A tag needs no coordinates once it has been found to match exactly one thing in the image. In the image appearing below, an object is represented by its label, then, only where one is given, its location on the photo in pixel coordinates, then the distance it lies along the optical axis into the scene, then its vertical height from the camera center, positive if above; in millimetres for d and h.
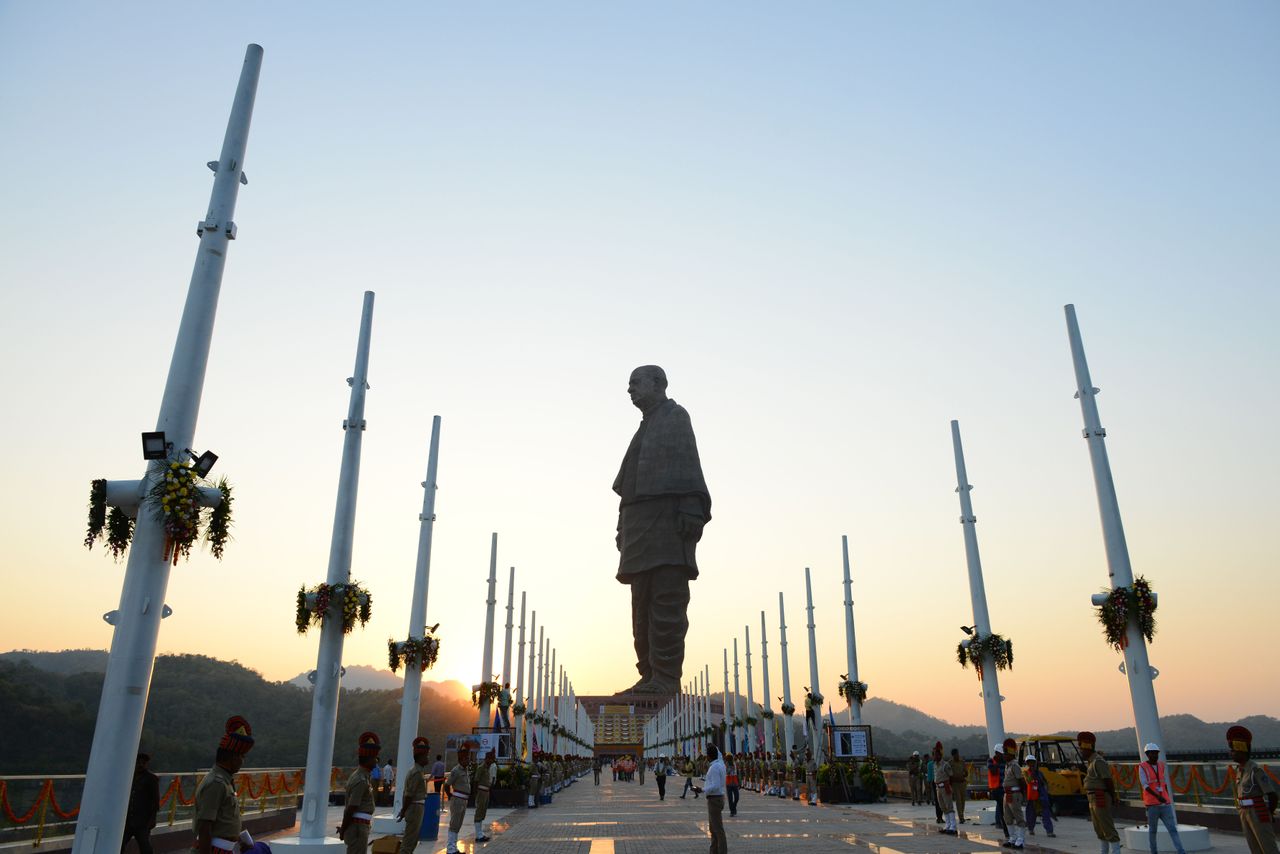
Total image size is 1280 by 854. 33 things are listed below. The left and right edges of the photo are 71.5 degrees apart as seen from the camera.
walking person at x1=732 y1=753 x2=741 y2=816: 27125 -955
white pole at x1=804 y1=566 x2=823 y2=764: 36969 +1874
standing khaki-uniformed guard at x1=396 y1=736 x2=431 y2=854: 12914 -663
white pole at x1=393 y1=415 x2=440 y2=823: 22219 +3274
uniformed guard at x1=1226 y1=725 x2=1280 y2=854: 10500 -507
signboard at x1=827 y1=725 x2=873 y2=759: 32250 +343
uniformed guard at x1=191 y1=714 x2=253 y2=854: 7305 -399
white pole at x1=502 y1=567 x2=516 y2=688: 37566 +5281
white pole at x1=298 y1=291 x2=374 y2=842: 15133 +2009
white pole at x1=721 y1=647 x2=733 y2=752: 59106 +1535
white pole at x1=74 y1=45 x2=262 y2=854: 9023 +1592
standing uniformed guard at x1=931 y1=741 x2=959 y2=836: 20152 -800
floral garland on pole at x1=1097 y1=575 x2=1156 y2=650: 17875 +2676
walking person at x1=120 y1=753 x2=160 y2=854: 12500 -749
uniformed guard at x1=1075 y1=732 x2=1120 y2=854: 13734 -687
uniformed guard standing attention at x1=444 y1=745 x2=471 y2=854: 16531 -672
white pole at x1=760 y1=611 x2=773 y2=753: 47625 +2219
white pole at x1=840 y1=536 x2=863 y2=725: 34938 +3604
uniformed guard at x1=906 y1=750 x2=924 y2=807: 30969 -982
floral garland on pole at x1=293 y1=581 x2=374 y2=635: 16500 +2584
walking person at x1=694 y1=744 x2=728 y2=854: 14781 -778
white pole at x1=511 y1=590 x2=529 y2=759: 41562 +2737
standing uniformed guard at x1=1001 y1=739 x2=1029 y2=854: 16891 -869
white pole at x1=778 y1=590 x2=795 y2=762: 42344 +2839
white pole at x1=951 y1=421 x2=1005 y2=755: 24016 +3641
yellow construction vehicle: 23672 -381
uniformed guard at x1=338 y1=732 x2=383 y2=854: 10859 -608
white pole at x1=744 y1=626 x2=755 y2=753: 56031 +2317
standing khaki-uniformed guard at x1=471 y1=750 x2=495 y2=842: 19391 -877
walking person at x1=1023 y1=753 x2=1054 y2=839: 18703 -892
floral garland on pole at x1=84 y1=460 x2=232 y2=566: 9898 +2529
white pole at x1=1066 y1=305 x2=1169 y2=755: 17484 +4111
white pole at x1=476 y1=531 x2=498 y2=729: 31625 +3861
